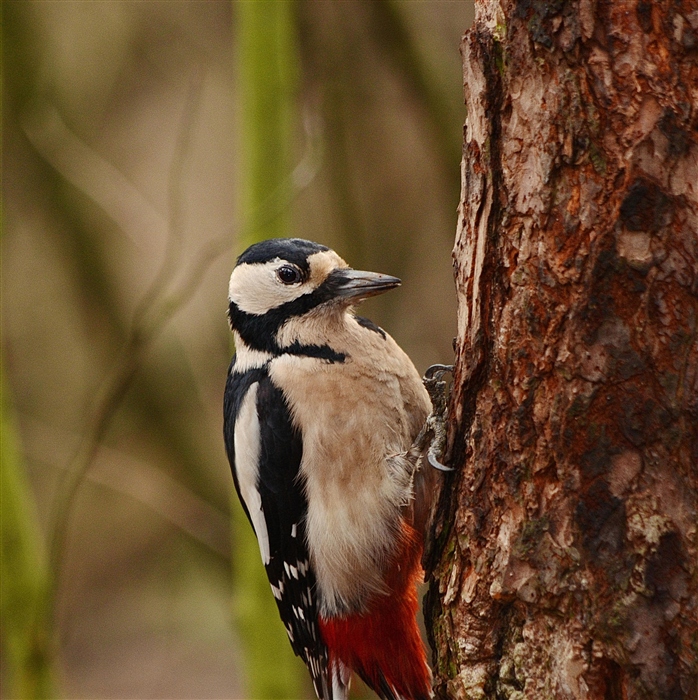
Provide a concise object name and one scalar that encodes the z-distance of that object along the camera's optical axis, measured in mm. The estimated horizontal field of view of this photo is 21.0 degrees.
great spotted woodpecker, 5430
